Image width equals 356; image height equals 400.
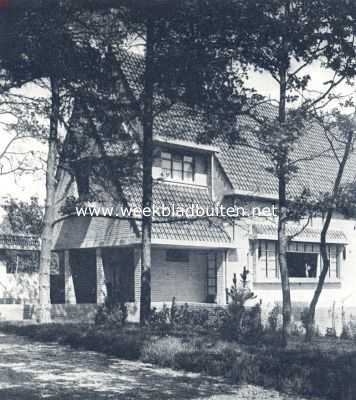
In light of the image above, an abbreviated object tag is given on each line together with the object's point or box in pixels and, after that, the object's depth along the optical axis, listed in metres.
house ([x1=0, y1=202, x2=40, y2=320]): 26.11
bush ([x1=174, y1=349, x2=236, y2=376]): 10.72
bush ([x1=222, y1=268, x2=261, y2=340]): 14.44
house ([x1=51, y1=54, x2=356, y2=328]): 20.88
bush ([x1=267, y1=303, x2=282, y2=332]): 15.95
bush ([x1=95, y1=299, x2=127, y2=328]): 16.86
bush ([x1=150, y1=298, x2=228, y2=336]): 15.77
